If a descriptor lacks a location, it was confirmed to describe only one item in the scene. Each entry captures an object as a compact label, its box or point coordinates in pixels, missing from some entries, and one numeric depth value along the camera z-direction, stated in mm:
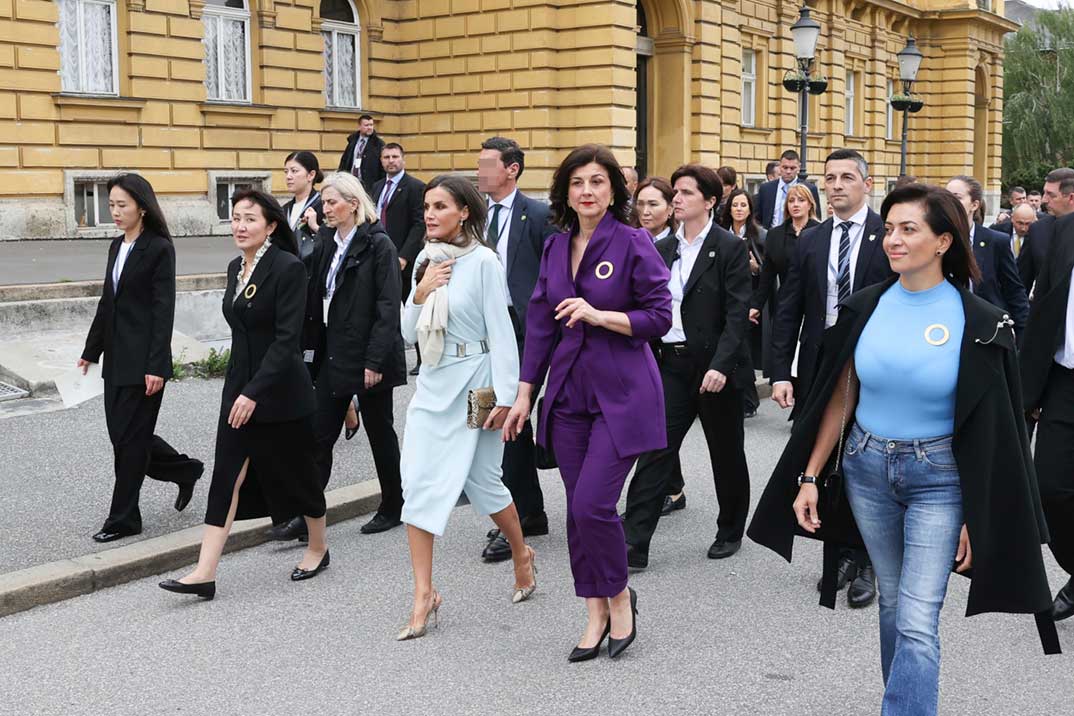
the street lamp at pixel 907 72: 26281
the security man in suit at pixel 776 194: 15883
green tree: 54094
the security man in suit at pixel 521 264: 6887
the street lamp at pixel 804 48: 21516
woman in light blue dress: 5320
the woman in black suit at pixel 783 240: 7934
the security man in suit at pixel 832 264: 6254
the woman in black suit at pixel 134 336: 6500
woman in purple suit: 4871
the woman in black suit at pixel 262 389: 5785
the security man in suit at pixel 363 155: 18828
